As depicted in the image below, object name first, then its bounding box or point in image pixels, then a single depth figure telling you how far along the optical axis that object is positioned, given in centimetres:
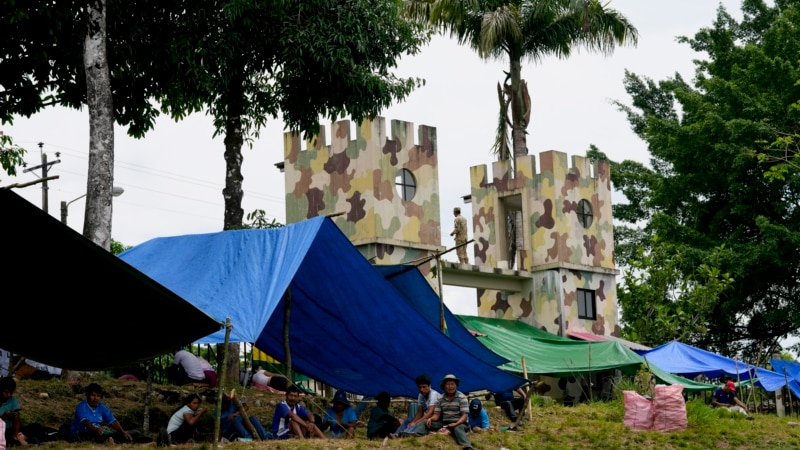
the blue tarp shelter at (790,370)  2941
